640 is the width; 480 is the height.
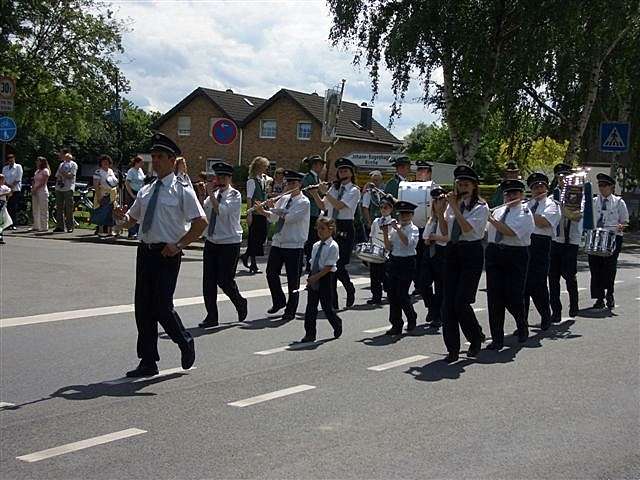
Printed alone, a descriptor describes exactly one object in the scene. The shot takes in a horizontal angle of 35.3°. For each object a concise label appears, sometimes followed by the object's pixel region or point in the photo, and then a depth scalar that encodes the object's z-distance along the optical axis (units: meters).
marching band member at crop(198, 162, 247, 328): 11.77
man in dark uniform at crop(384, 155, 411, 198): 15.34
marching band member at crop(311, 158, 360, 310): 13.30
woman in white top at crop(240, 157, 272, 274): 16.91
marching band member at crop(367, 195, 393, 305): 12.46
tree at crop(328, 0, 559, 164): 25.62
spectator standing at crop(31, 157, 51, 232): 23.41
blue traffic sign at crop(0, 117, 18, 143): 21.45
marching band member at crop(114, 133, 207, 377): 8.60
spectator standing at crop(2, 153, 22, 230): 22.48
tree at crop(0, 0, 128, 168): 34.34
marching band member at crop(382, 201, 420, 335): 11.48
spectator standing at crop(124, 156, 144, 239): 21.50
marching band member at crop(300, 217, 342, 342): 10.88
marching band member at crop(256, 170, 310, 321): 12.45
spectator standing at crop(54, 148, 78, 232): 23.25
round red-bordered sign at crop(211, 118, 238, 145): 20.30
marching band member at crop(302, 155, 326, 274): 15.45
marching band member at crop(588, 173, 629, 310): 14.51
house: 65.81
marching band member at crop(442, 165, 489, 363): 9.88
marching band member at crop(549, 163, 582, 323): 13.27
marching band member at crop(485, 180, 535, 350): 10.72
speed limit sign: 20.72
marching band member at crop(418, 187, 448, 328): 12.21
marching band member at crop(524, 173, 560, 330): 12.13
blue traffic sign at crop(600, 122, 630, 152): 24.12
